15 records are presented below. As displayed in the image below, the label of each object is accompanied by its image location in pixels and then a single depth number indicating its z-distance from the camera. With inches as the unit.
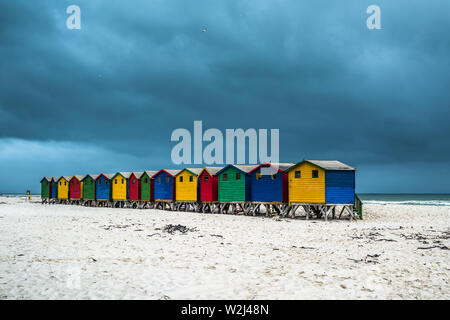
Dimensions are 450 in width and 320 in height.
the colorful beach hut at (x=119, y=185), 1820.1
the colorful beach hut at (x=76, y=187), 2110.5
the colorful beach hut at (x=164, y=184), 1561.3
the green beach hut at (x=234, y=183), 1262.3
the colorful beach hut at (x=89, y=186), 1998.0
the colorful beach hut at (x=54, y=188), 2349.9
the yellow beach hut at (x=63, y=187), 2240.4
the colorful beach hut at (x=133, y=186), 1742.1
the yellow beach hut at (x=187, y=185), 1464.1
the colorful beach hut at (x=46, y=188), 2394.8
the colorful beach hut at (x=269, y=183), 1164.5
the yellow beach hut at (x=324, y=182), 1024.9
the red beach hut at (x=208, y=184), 1398.6
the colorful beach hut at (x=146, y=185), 1658.5
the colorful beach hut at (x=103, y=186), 1902.1
